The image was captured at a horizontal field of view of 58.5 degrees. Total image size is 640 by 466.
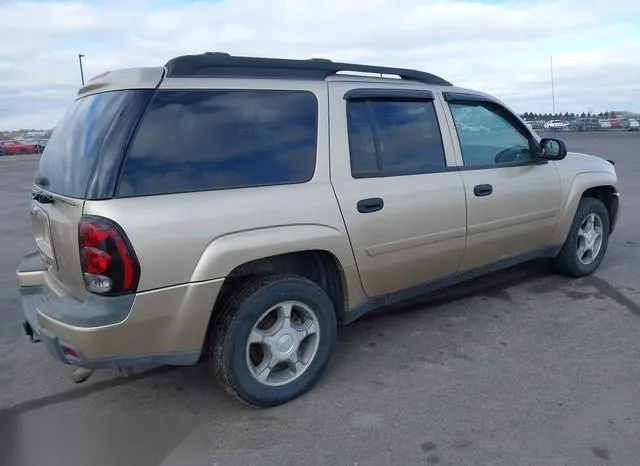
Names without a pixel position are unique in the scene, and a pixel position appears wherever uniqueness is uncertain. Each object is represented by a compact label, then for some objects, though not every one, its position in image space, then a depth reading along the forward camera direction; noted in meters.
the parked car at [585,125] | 48.19
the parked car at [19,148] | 42.75
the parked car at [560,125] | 45.22
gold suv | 2.76
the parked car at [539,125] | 45.84
